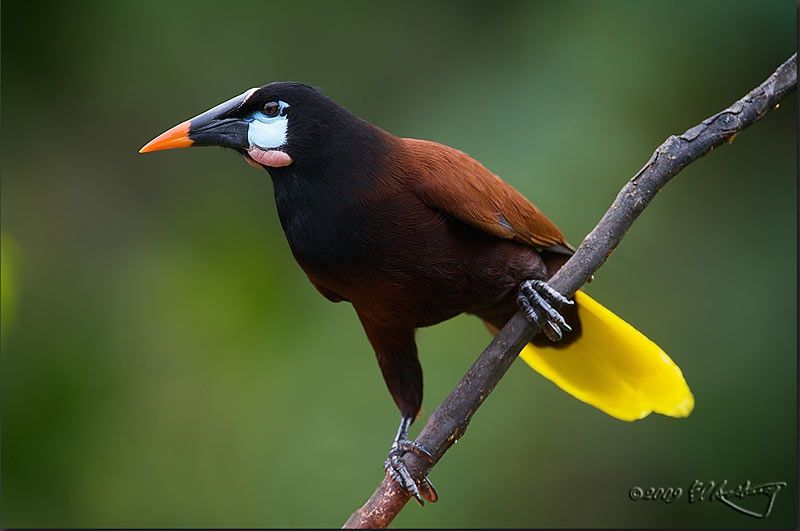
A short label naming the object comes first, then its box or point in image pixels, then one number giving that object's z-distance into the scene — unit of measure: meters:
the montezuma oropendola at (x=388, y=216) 4.47
